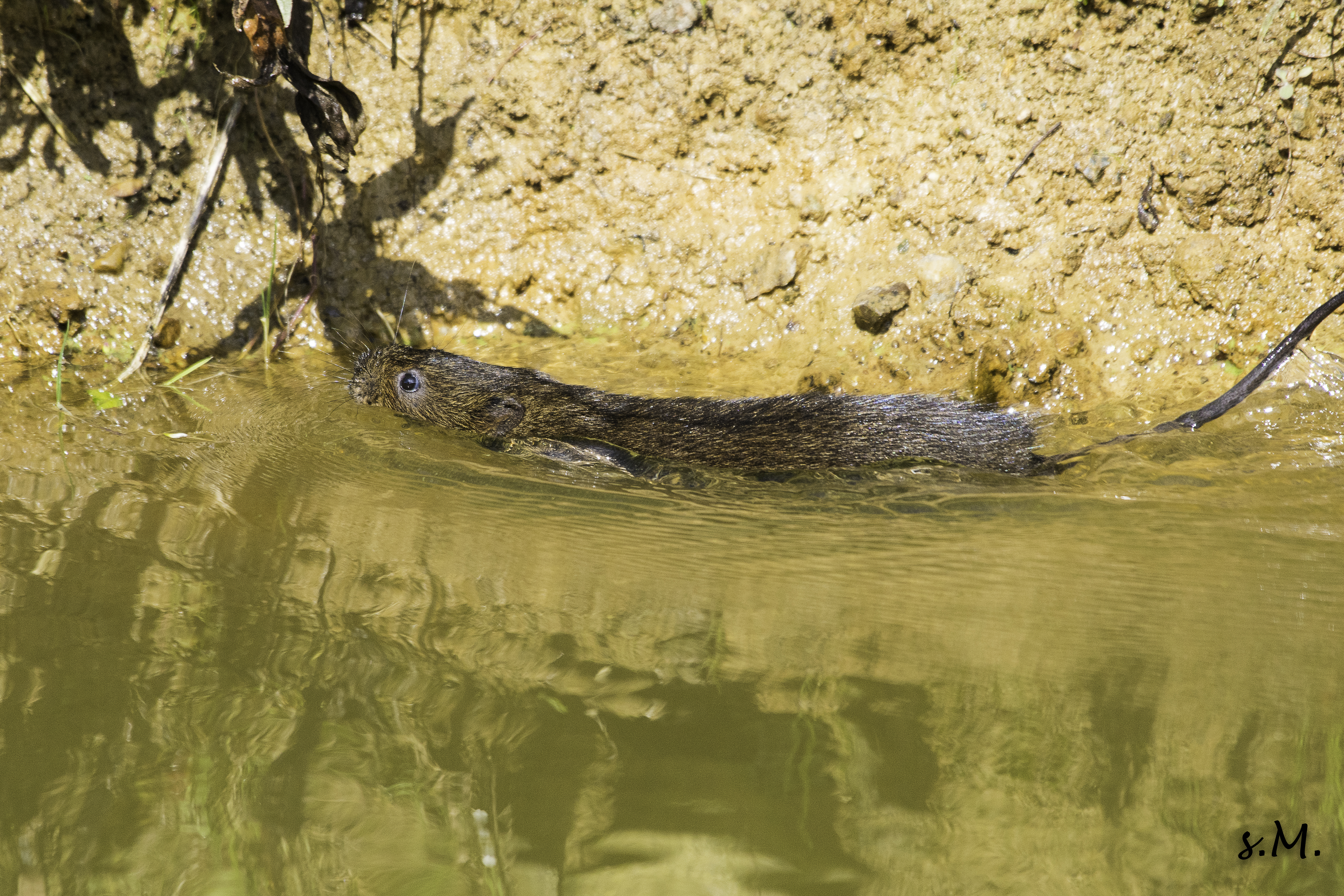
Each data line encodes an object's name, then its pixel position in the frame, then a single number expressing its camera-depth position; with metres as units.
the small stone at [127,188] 9.23
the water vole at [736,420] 7.18
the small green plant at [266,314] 9.02
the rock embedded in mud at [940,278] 8.95
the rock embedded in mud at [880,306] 8.94
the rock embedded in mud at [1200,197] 8.52
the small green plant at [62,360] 7.71
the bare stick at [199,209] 9.13
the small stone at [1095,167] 8.73
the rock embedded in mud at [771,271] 9.30
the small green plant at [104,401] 7.93
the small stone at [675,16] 9.27
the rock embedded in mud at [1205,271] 8.53
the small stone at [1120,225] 8.73
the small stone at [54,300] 8.98
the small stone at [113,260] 9.17
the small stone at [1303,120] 8.29
